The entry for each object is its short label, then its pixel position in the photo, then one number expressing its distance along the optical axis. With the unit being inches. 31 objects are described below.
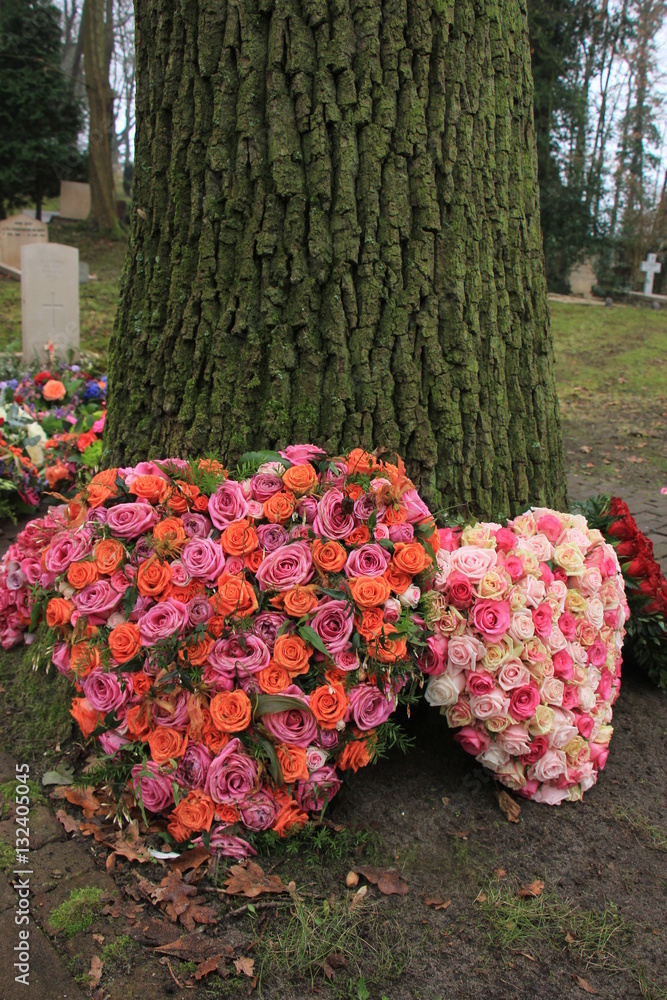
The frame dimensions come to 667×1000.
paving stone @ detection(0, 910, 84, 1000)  63.9
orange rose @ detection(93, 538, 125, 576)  84.0
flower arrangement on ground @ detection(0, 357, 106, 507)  181.3
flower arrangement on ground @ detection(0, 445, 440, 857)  77.5
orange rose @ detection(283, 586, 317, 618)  78.6
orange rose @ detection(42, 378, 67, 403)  223.3
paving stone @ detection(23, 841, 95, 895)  75.4
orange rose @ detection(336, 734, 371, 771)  80.5
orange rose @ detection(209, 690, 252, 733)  75.4
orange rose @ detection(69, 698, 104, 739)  83.9
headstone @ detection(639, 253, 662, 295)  787.4
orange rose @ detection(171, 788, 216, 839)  77.0
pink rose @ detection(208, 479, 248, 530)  84.5
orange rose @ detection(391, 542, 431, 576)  82.0
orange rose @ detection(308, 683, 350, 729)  76.8
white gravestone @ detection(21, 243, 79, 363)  309.6
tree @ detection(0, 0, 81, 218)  675.4
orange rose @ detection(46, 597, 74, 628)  86.6
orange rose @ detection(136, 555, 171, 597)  81.7
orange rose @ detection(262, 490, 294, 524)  84.1
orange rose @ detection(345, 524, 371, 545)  82.6
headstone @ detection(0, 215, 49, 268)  598.9
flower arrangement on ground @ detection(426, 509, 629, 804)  85.3
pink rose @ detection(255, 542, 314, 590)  80.0
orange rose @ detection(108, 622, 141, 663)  80.2
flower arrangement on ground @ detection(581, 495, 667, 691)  112.9
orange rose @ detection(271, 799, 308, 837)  78.1
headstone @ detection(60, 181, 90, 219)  757.3
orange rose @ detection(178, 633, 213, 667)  79.0
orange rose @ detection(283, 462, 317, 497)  85.2
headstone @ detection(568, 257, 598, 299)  759.7
